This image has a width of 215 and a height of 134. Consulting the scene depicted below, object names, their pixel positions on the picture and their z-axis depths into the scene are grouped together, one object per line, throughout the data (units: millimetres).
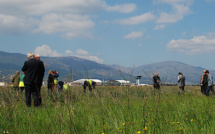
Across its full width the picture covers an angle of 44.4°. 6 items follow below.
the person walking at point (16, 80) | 13766
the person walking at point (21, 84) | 12684
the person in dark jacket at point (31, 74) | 7699
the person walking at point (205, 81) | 13564
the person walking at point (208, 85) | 13375
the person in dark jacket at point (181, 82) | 16094
